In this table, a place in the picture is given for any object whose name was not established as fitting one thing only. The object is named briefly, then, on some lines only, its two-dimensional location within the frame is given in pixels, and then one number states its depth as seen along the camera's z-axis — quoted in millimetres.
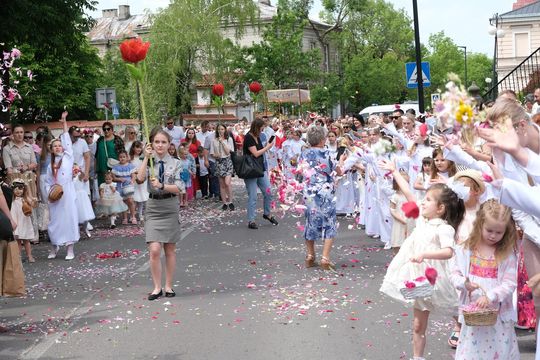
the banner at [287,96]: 43562
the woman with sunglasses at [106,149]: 19141
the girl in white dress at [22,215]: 13422
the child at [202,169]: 24422
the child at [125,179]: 18391
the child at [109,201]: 17922
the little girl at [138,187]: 18641
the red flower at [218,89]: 23531
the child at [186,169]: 22203
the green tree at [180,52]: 48062
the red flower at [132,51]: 9297
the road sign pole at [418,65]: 23562
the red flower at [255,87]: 29562
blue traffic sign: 24483
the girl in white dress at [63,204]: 13750
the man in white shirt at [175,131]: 24370
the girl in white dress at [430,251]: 6473
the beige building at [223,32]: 55394
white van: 40972
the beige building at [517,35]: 69188
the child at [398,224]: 10898
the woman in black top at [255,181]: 16438
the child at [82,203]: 15711
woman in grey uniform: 9992
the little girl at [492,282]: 5879
